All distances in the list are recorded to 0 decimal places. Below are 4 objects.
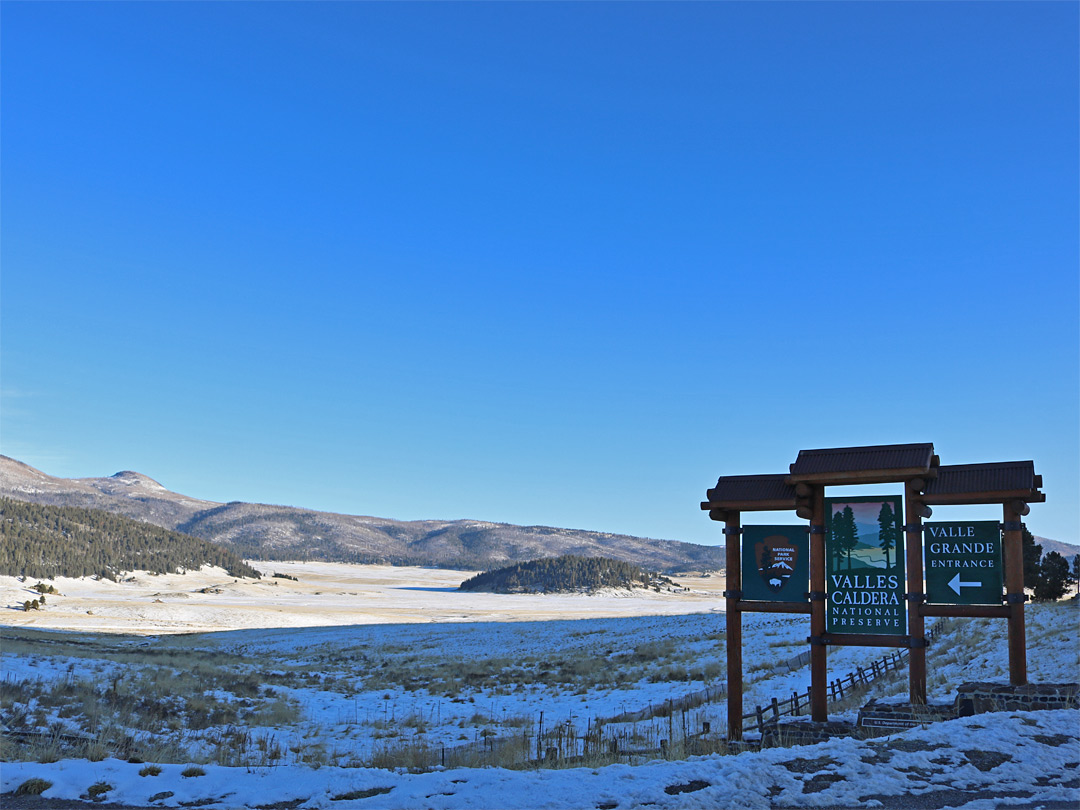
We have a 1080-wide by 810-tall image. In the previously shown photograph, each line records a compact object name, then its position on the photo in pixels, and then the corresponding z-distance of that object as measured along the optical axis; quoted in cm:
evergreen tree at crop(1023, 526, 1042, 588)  4034
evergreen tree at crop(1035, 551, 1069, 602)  4088
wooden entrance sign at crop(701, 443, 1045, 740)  1355
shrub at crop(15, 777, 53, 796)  885
